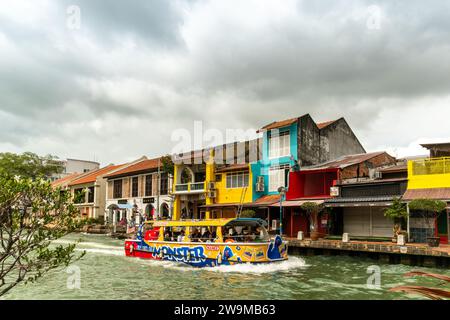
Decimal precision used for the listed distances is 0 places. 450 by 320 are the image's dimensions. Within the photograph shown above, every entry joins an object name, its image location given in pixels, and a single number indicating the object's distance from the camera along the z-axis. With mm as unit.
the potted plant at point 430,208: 17625
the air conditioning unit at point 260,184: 29250
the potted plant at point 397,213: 19172
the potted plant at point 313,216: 22527
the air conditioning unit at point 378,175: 24103
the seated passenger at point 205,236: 17066
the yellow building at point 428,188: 19484
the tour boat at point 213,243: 15586
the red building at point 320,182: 24875
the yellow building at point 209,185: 30469
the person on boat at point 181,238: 17828
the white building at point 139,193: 38750
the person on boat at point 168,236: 18688
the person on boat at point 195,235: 17406
